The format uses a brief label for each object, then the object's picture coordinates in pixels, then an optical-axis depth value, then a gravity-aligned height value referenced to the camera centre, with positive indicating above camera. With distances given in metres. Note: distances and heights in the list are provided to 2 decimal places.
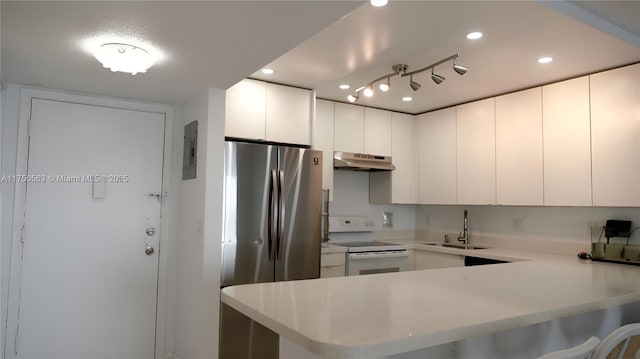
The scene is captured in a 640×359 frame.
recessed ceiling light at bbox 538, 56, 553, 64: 2.76 +1.04
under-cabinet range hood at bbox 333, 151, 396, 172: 3.91 +0.47
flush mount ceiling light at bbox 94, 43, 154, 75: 2.11 +0.77
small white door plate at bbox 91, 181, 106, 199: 3.11 +0.12
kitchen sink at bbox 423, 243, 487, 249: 3.98 -0.33
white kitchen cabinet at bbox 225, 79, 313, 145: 3.20 +0.78
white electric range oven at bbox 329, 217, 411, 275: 3.69 -0.36
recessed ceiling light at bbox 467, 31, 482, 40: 2.39 +1.03
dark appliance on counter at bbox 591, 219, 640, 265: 2.78 -0.21
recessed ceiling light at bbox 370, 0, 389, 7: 2.01 +1.01
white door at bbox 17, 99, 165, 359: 2.94 -0.21
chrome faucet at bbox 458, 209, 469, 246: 4.22 -0.22
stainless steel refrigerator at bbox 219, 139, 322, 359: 2.93 -0.12
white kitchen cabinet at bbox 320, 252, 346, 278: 3.54 -0.47
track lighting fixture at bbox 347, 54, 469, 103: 2.67 +0.99
